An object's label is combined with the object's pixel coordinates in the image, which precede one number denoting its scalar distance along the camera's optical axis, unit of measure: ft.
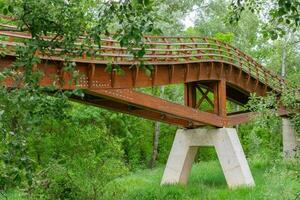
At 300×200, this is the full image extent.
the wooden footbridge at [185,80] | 47.75
